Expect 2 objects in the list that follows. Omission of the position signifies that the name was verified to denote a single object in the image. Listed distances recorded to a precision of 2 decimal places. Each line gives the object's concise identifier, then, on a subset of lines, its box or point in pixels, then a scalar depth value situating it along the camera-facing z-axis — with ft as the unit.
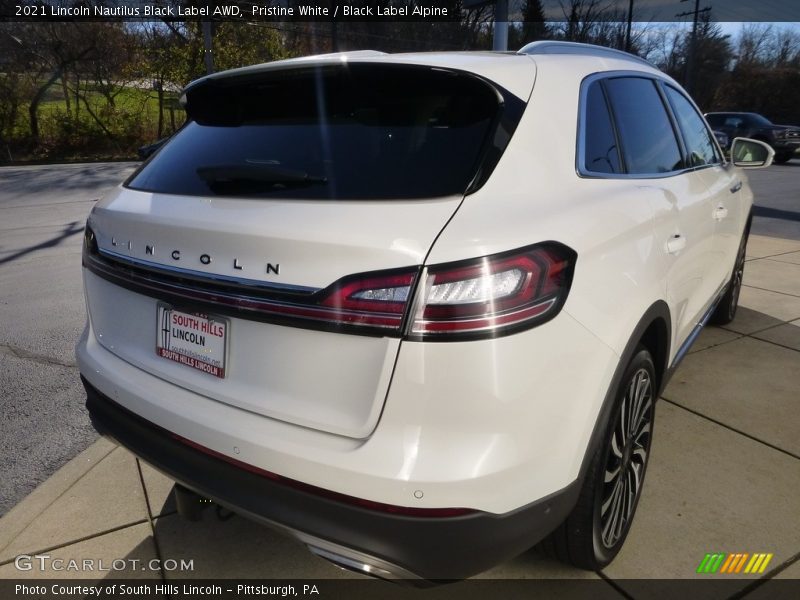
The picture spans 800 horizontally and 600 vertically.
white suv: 5.02
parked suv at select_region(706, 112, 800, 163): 75.87
